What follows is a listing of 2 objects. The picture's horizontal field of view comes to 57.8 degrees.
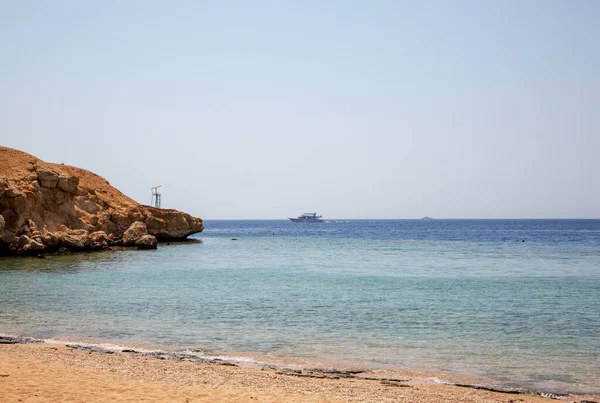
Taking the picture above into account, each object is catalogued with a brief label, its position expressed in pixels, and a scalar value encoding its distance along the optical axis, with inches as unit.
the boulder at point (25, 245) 1705.2
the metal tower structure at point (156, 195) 3389.3
